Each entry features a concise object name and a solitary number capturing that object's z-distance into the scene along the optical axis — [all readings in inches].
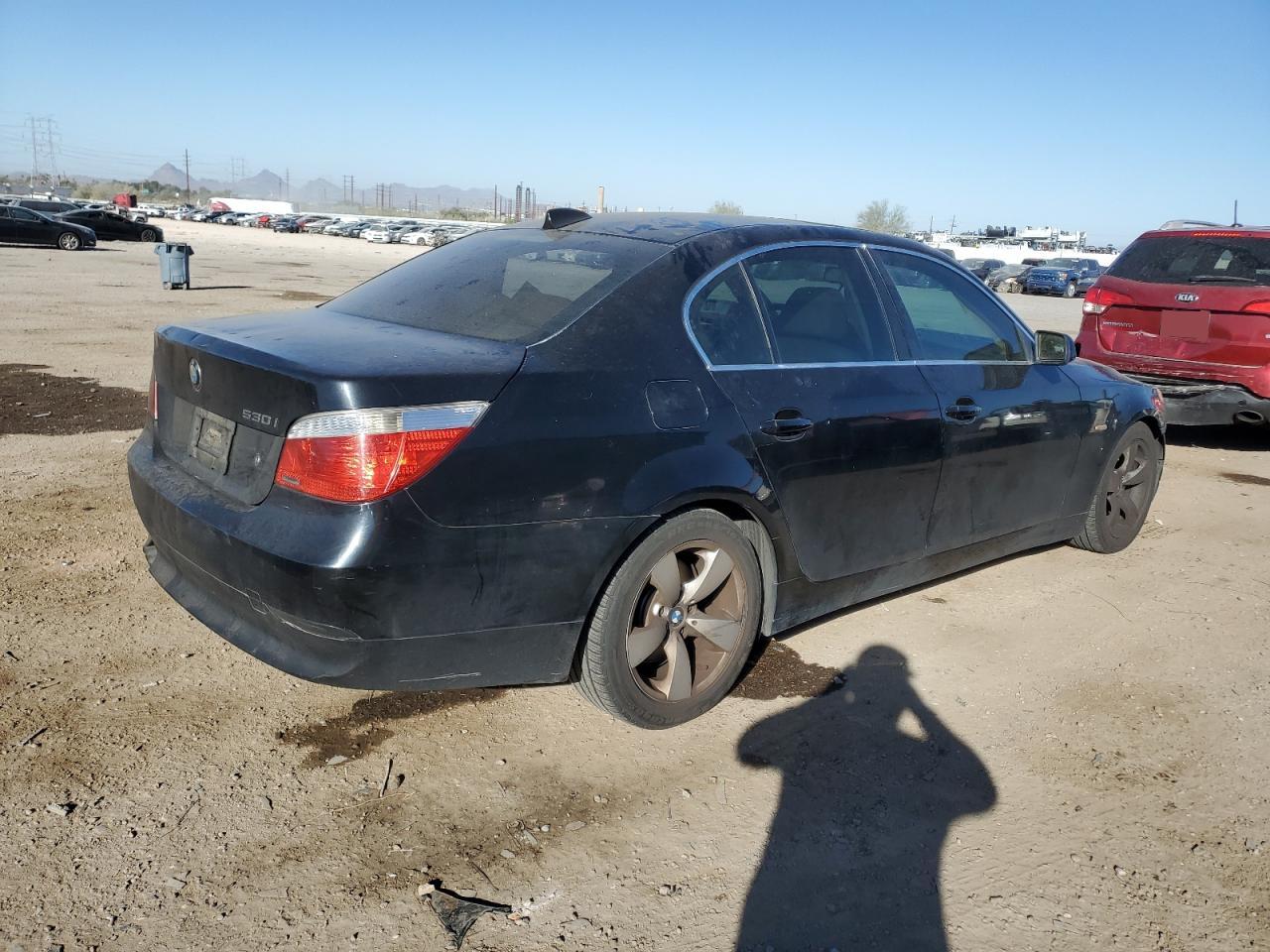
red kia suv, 303.0
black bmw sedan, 107.0
